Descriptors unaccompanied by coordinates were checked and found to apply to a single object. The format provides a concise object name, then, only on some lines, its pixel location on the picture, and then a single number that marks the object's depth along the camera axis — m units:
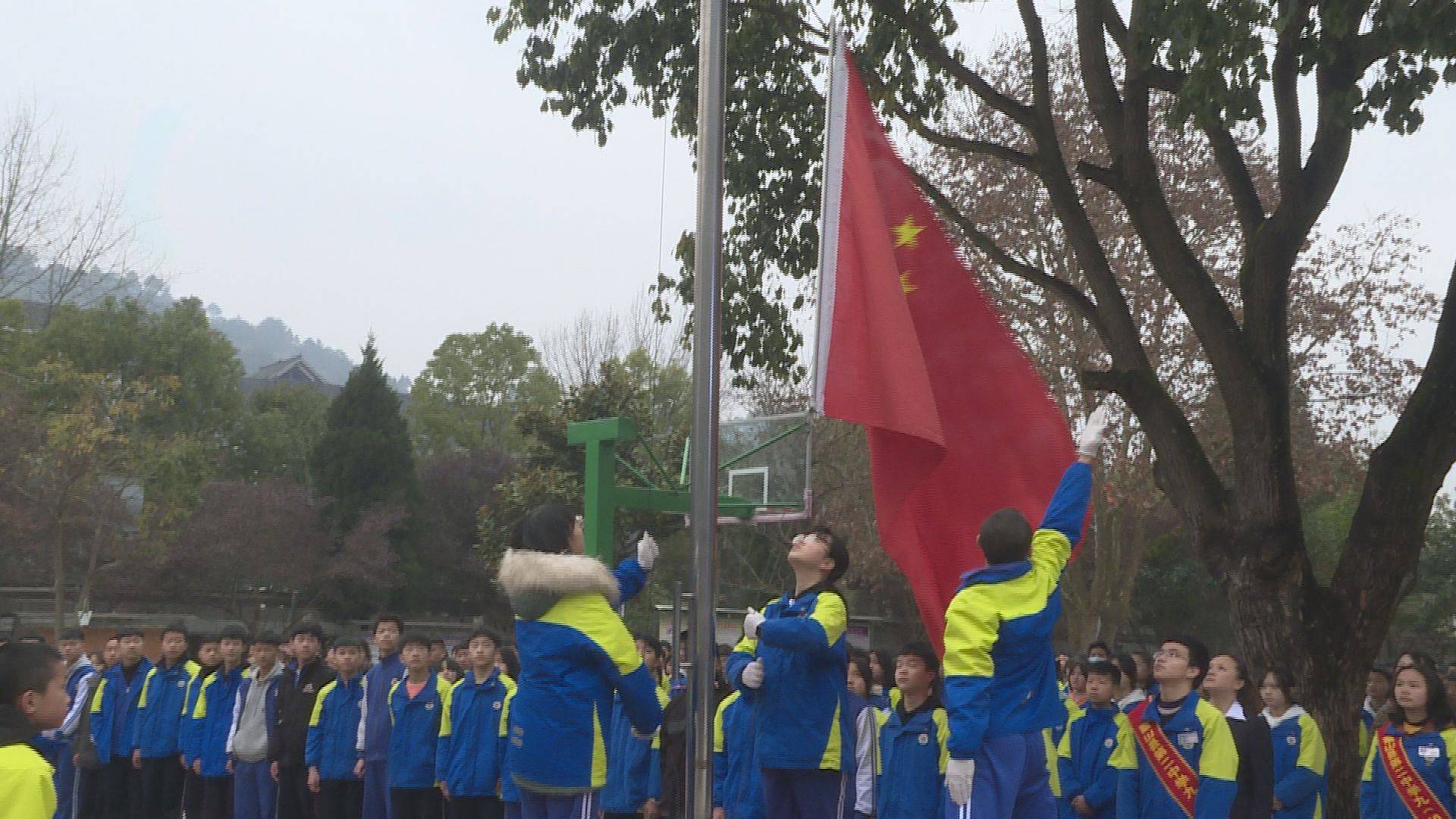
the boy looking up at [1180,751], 7.82
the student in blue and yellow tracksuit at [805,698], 7.09
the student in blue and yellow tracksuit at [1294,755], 9.27
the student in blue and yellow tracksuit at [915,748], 8.15
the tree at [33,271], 33.62
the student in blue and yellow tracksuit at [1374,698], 11.56
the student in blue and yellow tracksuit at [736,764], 8.42
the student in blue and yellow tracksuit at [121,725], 12.88
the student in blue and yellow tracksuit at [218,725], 12.02
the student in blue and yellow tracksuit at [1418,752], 8.13
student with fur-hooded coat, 6.32
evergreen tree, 46.78
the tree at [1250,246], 8.93
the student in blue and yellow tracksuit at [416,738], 10.62
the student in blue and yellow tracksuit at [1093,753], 9.23
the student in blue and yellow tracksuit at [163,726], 12.52
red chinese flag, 7.04
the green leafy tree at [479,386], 55.81
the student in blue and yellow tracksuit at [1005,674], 5.90
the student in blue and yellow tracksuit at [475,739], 10.18
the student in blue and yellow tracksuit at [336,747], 11.10
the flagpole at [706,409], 4.73
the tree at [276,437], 50.47
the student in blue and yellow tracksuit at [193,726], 12.20
